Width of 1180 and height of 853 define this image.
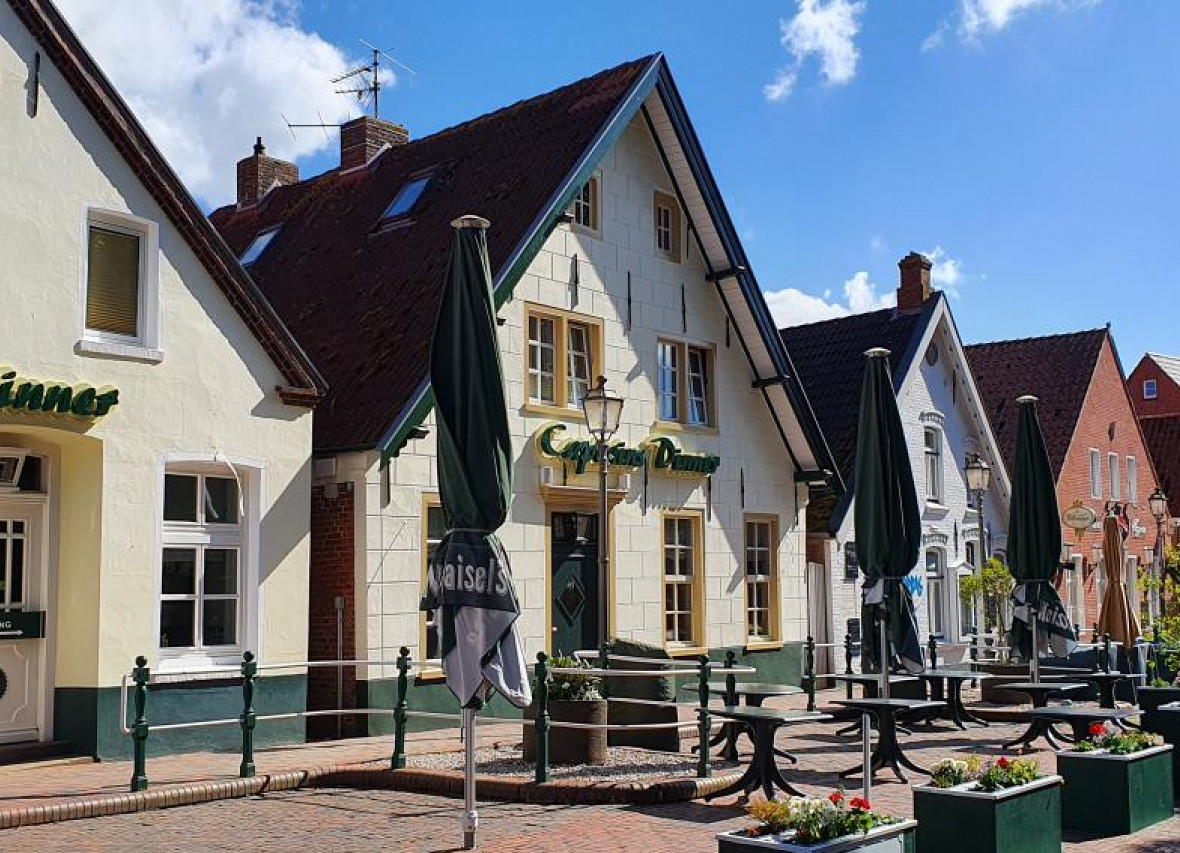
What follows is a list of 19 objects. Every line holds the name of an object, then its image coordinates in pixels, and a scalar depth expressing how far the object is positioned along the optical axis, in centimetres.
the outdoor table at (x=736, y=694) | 1173
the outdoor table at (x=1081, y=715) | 1154
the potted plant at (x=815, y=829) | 668
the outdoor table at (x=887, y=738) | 1167
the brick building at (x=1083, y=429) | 3152
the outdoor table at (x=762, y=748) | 1041
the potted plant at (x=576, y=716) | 1166
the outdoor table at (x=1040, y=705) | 1361
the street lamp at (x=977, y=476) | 2173
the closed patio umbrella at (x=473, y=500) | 942
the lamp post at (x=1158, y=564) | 3451
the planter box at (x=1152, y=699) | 1189
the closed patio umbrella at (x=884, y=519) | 1339
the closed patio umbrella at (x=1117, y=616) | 2044
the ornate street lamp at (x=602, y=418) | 1448
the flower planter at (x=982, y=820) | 798
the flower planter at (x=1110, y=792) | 970
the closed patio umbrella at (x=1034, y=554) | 1570
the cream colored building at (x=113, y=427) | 1241
